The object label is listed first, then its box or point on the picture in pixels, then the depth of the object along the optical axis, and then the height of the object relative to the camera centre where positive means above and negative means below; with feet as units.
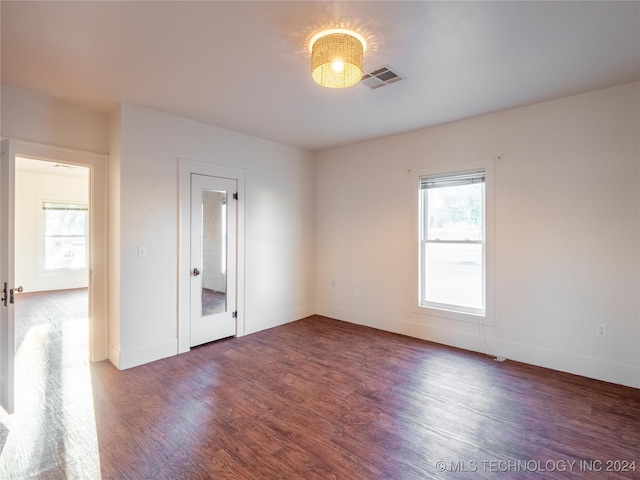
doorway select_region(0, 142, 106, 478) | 6.74 -4.18
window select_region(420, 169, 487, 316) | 12.47 -0.12
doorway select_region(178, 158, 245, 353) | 12.19 -0.86
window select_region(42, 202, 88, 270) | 24.61 +0.21
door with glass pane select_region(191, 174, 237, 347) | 12.62 -0.80
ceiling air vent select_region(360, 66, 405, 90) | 8.68 +4.64
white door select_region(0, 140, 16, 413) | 7.93 -1.24
